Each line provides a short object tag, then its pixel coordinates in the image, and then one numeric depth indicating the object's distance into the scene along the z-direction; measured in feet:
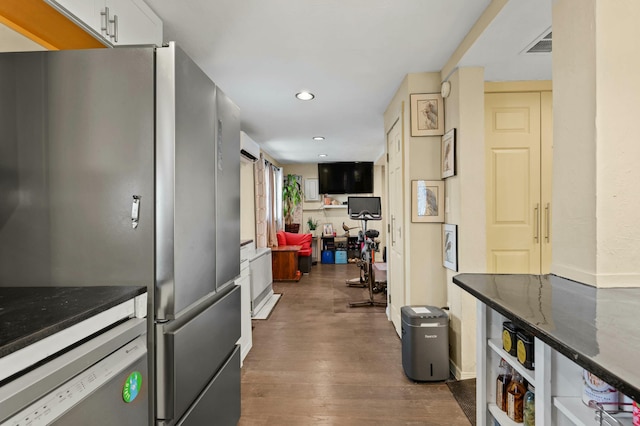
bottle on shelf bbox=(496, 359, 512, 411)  4.09
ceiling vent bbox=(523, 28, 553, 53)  6.18
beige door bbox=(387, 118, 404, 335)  10.13
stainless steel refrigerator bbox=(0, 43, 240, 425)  3.60
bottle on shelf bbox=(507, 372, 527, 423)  3.78
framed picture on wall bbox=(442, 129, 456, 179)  7.75
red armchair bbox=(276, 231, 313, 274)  21.15
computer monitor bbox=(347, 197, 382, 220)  15.42
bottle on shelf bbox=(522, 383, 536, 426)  3.54
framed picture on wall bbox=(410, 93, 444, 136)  8.61
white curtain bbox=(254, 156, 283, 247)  16.60
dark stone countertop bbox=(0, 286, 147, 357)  2.23
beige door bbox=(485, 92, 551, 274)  8.43
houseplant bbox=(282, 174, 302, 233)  24.91
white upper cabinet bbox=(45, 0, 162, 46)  4.28
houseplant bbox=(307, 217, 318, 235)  26.41
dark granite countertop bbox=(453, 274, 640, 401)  2.00
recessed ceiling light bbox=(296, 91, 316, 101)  10.21
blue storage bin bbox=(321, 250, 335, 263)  25.79
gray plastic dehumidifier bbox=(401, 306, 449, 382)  7.55
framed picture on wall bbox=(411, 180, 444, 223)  8.66
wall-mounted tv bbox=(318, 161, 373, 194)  25.26
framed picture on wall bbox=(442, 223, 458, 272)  7.75
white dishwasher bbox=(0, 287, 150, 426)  2.11
